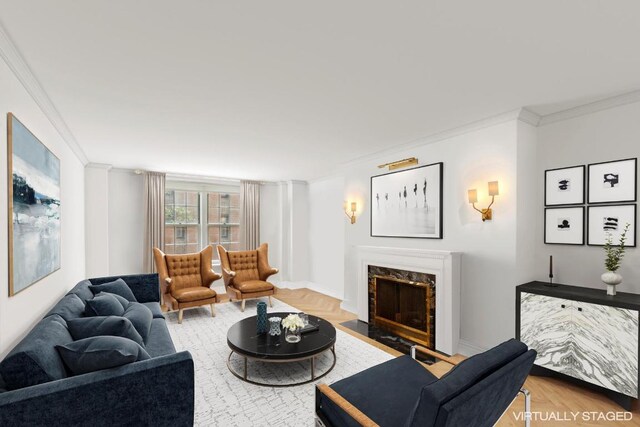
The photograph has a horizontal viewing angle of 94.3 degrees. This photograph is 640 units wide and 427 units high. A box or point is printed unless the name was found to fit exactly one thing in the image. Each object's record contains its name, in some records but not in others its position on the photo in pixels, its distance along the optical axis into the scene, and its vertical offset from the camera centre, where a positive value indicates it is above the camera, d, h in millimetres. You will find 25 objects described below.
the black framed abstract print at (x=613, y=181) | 2652 +300
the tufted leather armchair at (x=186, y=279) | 4684 -1163
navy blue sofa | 1405 -932
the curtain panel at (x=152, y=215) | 5914 -46
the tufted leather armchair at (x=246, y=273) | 5321 -1185
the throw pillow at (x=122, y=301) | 3059 -940
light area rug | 2391 -1645
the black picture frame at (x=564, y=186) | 2967 +282
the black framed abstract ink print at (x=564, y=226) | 2955 -128
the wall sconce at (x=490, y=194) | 3119 +181
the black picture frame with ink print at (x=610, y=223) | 2650 -87
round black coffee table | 2807 -1345
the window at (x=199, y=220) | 6453 -164
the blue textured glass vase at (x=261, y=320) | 3311 -1201
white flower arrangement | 3027 -1130
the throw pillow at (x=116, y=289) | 3438 -893
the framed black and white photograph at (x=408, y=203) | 3848 +142
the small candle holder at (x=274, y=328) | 3248 -1263
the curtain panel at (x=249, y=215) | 6996 -51
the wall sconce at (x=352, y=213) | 5172 +0
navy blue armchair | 1220 -968
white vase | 2567 -578
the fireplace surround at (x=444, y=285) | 3443 -849
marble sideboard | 2379 -1067
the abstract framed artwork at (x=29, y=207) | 1897 +39
